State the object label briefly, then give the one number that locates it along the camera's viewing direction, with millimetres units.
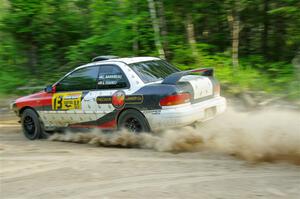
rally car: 7074
